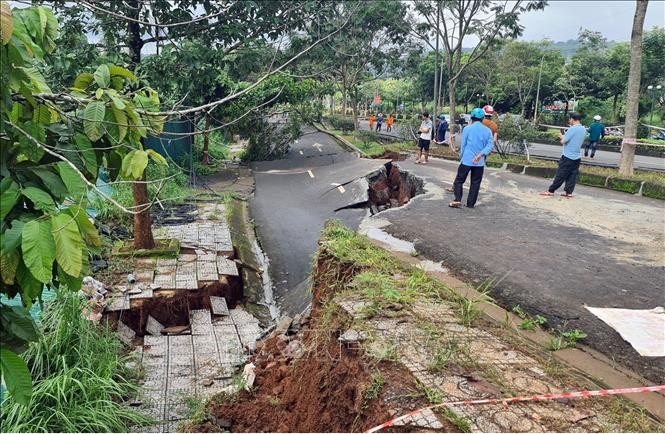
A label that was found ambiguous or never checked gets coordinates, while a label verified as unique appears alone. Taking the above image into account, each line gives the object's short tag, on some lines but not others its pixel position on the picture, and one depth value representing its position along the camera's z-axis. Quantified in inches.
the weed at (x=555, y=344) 154.1
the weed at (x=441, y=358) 132.1
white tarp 152.1
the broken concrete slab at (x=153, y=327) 256.0
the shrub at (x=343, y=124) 1147.9
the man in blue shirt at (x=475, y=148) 336.5
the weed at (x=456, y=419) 108.8
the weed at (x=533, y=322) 168.2
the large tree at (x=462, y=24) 728.3
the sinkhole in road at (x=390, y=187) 494.9
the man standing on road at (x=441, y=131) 874.1
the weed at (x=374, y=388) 127.1
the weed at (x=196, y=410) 166.9
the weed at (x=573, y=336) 159.9
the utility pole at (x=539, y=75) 1192.8
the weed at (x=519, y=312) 178.7
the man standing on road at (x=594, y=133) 729.6
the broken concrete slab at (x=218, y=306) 281.4
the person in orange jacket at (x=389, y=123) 1322.6
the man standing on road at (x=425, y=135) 593.6
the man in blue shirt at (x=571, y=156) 363.6
